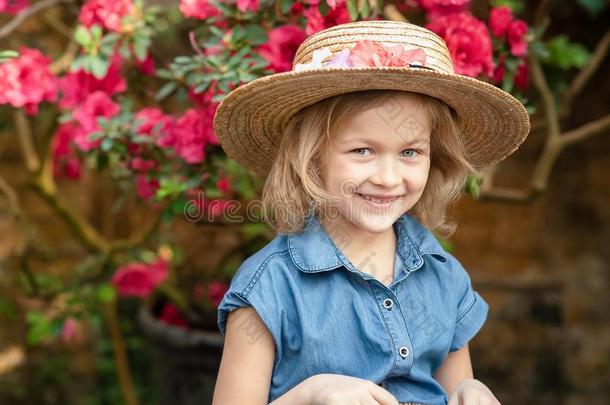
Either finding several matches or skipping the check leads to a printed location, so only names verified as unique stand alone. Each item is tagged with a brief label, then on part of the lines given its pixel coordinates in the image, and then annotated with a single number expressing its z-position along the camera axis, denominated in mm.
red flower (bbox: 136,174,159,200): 2619
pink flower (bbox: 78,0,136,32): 2514
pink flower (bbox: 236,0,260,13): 2316
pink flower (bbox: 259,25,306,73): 2367
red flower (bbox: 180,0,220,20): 2400
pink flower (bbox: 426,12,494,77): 2289
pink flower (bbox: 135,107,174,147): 2520
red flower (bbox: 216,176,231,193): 2666
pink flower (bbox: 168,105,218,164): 2438
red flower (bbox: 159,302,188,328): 3650
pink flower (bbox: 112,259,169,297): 3439
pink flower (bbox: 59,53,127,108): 2682
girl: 1851
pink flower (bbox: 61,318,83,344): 3900
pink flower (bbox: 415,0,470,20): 2326
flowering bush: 2301
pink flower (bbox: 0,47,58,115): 2514
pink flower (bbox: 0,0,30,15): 2885
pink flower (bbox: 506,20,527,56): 2455
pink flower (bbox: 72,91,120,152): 2527
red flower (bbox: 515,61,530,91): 2588
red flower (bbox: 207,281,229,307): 3544
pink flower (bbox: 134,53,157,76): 2865
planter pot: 3201
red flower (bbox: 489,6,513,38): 2469
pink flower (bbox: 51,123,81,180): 3297
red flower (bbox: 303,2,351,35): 2250
